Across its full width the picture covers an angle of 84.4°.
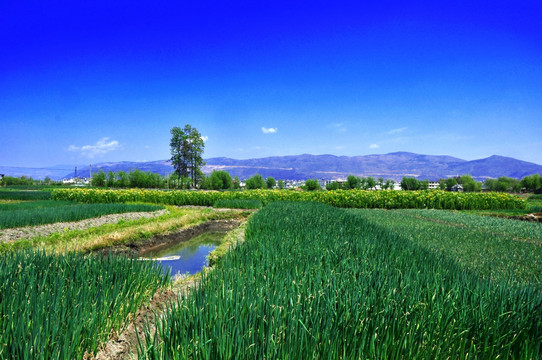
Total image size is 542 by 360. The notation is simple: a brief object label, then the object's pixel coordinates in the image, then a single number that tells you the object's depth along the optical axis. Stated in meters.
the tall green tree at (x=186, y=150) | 63.75
